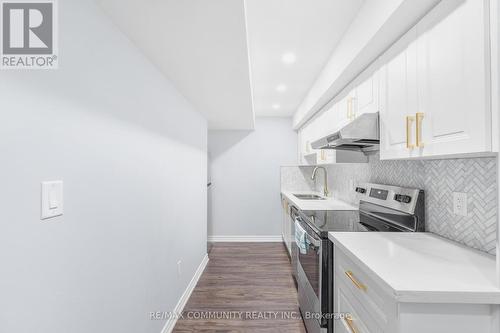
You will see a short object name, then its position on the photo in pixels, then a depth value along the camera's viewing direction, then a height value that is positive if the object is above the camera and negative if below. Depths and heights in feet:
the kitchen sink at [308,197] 11.30 -1.45
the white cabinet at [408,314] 2.66 -1.72
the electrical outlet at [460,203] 4.06 -0.64
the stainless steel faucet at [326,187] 12.12 -1.03
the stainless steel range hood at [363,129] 4.98 +0.78
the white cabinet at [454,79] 2.77 +1.15
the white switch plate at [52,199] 2.73 -0.37
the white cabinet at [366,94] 5.24 +1.74
